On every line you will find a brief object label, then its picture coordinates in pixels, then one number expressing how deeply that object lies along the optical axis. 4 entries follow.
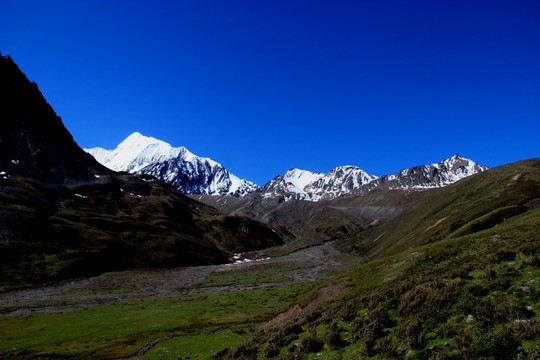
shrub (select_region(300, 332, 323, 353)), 23.44
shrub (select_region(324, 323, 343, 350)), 22.79
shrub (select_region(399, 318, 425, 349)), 18.81
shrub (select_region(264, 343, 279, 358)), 25.24
